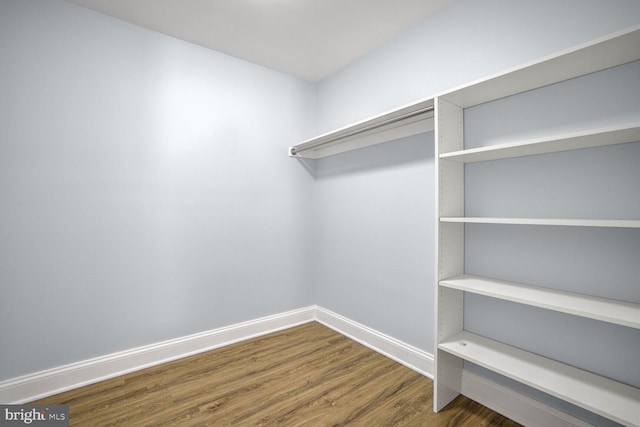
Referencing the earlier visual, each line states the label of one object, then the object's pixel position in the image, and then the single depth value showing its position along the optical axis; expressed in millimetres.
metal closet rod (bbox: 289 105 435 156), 1887
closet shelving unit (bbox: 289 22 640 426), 1167
